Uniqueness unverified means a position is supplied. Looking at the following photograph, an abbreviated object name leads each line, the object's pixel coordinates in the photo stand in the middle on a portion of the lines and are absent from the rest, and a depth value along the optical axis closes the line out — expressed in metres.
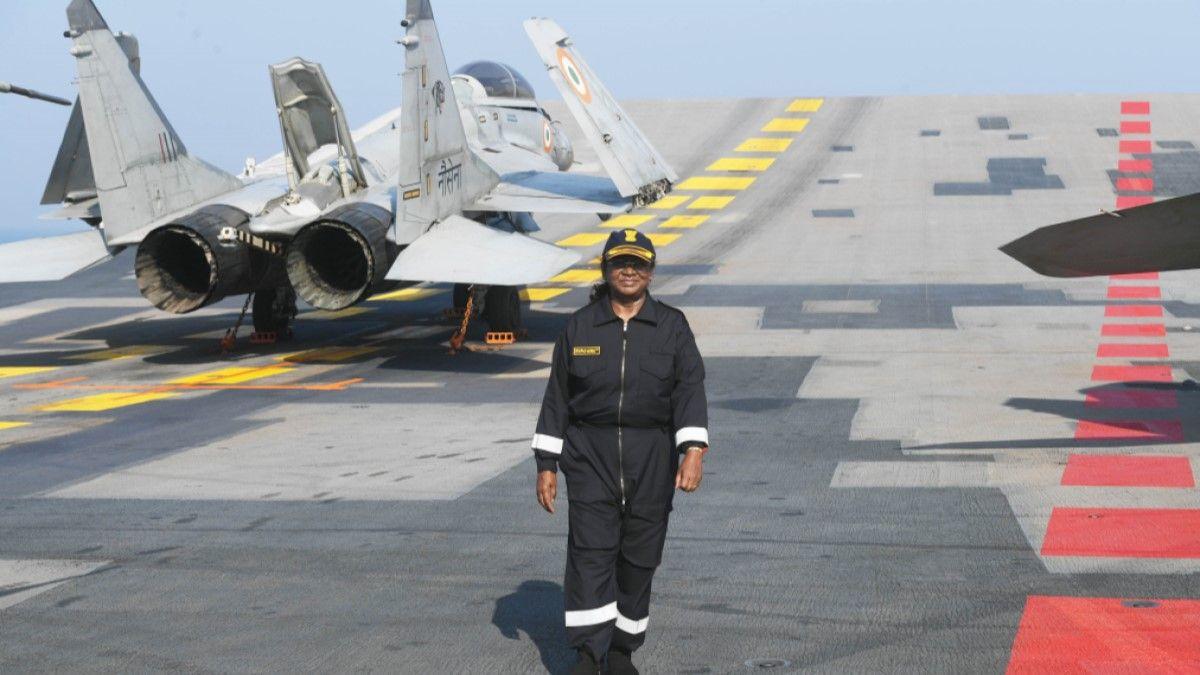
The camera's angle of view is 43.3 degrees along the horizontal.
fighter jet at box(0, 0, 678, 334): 20.80
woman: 7.21
